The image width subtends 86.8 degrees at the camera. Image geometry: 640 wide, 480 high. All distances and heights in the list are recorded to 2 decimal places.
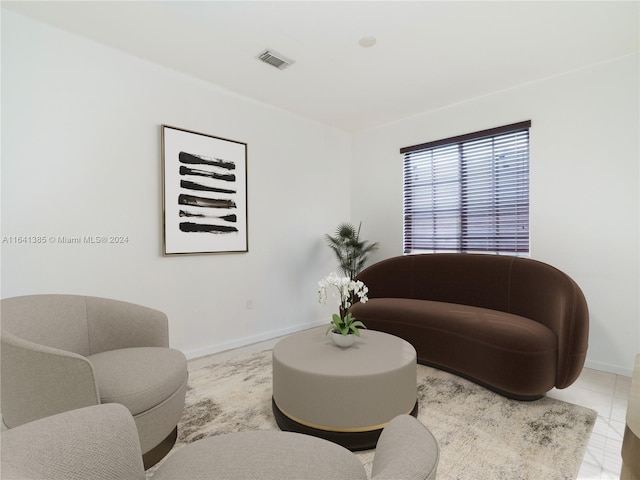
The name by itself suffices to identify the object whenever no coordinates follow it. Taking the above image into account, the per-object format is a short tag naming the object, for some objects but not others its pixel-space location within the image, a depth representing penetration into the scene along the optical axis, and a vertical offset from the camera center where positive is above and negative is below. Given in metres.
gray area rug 1.75 -1.18
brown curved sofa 2.44 -0.70
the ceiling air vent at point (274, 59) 3.04 +1.66
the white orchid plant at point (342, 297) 2.30 -0.41
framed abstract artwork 3.33 +0.48
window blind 3.71 +0.53
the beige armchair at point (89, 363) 1.45 -0.66
